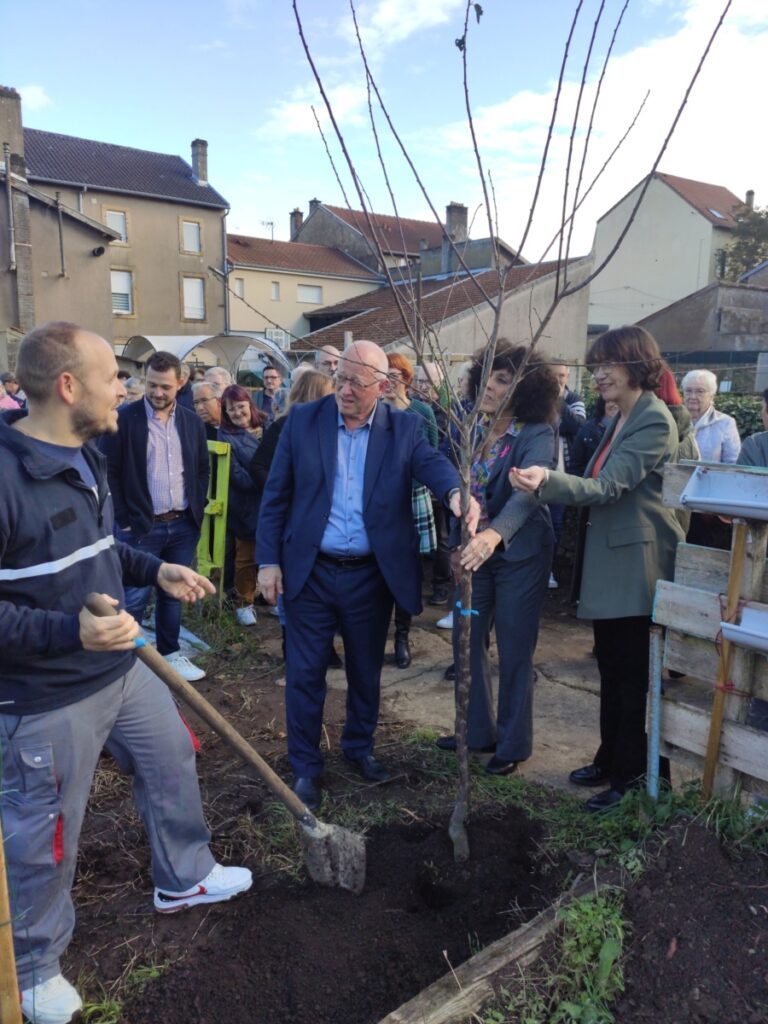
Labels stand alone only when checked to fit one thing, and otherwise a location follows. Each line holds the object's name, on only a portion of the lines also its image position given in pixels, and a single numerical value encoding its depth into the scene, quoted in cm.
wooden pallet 252
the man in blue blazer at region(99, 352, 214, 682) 477
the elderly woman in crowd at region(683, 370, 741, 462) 636
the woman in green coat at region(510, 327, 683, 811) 305
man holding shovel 203
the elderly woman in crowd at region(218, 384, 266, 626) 622
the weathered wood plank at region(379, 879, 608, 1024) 195
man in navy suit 342
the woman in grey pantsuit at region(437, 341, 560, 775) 354
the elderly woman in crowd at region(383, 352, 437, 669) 513
